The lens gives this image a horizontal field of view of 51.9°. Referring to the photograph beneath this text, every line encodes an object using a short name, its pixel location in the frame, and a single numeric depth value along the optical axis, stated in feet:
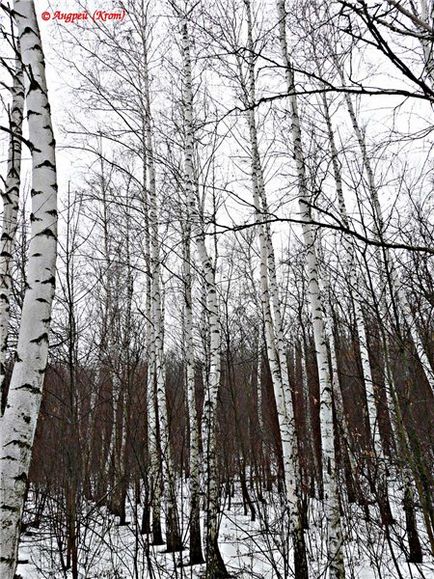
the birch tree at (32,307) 7.13
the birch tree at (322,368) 14.51
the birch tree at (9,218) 15.43
